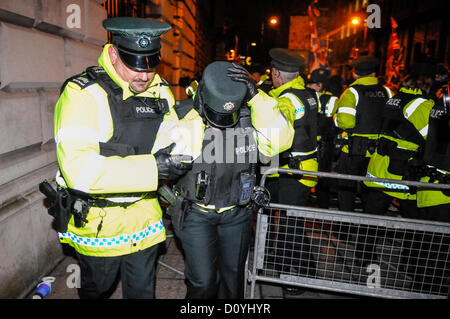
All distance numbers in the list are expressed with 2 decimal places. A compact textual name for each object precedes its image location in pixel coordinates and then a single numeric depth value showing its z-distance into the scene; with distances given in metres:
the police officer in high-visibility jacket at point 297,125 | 3.33
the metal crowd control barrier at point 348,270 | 2.53
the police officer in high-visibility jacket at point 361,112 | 4.23
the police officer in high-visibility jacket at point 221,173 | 1.99
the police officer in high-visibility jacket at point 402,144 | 3.39
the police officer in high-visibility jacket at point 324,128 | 5.57
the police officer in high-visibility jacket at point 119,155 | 1.68
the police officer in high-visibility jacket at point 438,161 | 2.86
